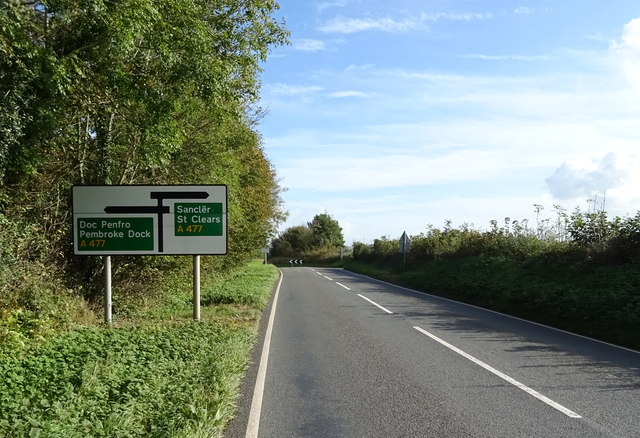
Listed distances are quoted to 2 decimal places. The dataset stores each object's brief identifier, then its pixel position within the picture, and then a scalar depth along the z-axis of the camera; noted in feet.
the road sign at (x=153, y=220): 33.96
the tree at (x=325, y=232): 284.82
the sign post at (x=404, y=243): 108.17
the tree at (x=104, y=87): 26.30
